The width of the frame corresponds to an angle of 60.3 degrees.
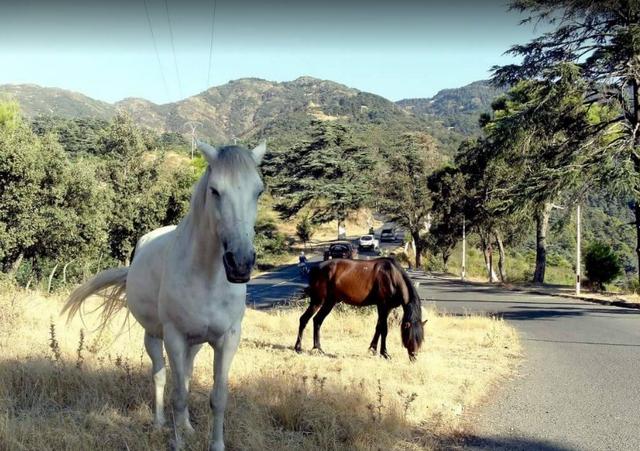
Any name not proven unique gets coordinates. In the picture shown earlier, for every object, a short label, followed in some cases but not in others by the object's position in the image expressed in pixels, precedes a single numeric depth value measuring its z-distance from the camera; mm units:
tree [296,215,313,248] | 53344
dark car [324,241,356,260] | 32509
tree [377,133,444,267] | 45750
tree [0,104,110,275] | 15125
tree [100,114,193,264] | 24094
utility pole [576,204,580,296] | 22498
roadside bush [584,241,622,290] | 26156
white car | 52156
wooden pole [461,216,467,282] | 37294
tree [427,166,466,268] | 39344
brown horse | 8484
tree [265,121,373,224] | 50062
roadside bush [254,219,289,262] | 47444
